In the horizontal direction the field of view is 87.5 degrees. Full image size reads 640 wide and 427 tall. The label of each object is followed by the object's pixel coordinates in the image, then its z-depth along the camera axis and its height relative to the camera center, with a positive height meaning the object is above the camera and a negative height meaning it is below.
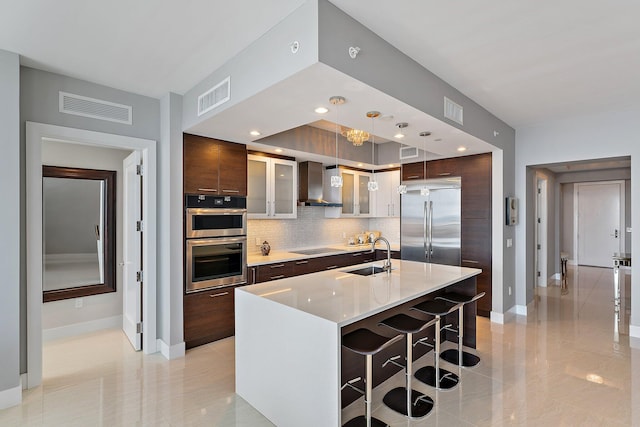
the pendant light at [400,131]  3.28 +0.87
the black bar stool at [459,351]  3.24 -1.41
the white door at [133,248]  3.64 -0.38
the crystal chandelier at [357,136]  4.03 +0.95
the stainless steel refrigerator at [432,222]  5.14 -0.15
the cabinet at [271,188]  4.54 +0.37
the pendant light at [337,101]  2.54 +0.87
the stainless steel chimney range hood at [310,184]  5.27 +0.46
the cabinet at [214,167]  3.64 +0.54
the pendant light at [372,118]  2.93 +0.87
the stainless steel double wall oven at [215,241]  3.66 -0.32
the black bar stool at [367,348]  2.20 -0.89
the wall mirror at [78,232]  4.11 -0.23
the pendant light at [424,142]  3.56 +0.87
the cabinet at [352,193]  5.77 +0.36
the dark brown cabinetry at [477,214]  4.77 -0.02
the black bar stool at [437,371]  2.89 -1.48
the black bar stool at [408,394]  2.51 -1.48
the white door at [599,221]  8.47 -0.23
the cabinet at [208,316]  3.67 -1.18
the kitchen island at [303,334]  2.07 -0.85
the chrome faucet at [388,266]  3.49 -0.57
